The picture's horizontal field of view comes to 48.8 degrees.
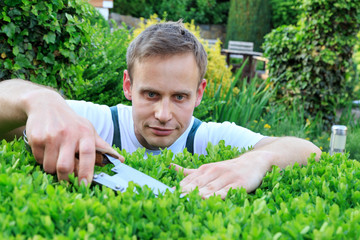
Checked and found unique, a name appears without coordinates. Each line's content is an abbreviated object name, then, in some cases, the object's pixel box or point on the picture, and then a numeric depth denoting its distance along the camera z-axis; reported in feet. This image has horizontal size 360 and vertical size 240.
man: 4.32
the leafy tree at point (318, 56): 24.62
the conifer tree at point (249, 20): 67.28
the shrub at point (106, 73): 15.39
